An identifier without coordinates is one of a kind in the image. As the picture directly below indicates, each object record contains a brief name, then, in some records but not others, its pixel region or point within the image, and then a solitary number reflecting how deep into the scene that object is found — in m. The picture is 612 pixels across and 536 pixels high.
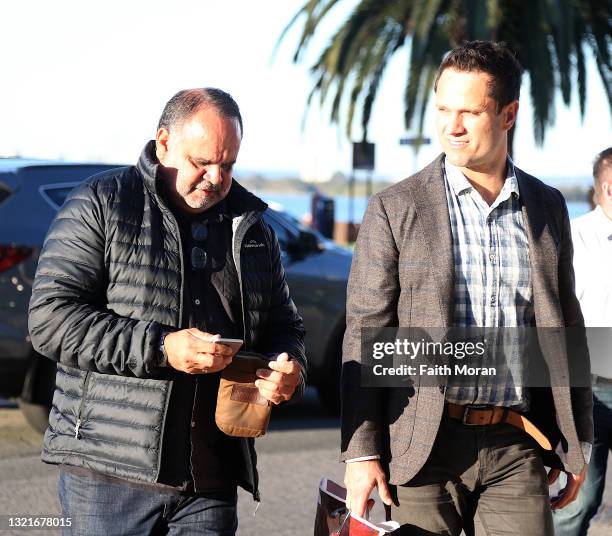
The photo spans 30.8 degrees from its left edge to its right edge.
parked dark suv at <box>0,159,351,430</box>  6.82
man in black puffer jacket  2.82
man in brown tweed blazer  3.01
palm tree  16.72
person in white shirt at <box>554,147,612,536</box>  4.41
